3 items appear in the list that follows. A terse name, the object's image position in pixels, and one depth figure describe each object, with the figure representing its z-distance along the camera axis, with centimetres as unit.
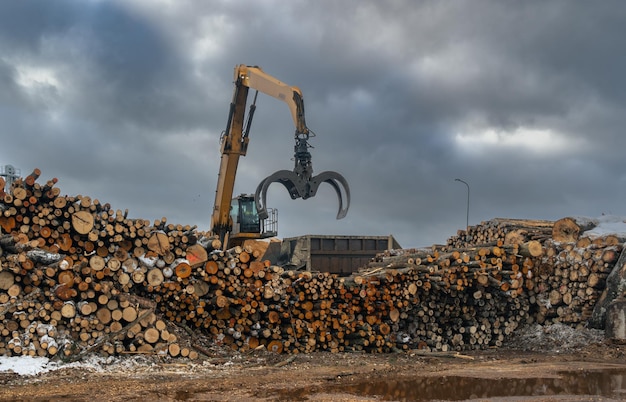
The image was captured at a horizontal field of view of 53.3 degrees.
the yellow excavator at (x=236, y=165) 1381
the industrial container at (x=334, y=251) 1944
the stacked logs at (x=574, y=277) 1327
